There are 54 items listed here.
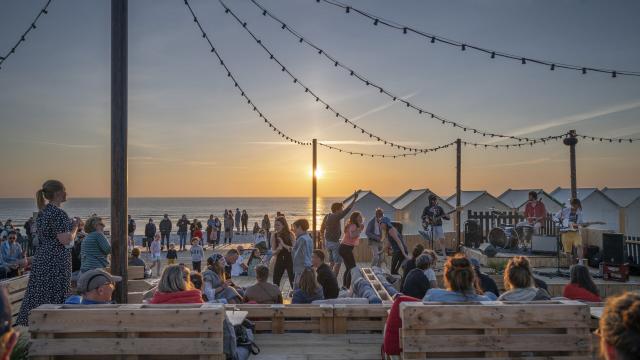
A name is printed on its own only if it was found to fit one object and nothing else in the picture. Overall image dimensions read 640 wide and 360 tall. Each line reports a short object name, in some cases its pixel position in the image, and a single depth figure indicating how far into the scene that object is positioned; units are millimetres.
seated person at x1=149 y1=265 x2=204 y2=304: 4625
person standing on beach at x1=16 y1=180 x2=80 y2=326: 5309
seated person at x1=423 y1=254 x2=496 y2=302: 4488
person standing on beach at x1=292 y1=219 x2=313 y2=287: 8859
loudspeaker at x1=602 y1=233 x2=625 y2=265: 11758
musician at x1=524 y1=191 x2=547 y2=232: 15594
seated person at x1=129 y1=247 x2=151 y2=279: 11296
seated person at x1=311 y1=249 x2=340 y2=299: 7480
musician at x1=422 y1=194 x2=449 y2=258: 14133
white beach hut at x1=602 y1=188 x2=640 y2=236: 24766
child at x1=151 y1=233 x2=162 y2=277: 15172
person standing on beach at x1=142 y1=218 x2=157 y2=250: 22844
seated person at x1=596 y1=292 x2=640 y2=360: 1810
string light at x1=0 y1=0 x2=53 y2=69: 7531
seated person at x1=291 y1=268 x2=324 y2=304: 6573
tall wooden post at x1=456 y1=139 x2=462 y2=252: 17812
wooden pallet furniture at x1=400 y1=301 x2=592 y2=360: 4184
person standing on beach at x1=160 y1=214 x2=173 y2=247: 23131
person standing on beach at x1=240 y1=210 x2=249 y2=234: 34431
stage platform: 13828
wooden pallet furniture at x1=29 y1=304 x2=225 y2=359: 4113
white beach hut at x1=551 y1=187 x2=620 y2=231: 26517
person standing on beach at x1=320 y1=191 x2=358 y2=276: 10750
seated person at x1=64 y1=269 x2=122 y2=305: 4617
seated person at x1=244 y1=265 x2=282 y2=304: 6625
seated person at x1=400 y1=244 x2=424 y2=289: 8312
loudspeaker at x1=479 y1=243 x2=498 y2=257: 14252
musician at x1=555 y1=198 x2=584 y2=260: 12609
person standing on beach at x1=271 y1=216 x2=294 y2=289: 9555
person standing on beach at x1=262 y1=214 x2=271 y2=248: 26831
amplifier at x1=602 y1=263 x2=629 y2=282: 11539
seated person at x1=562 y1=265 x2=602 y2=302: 6074
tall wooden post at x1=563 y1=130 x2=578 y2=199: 16141
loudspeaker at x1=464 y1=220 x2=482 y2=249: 17938
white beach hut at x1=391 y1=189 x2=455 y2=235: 22922
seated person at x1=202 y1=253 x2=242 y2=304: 6633
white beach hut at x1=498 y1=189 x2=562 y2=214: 28234
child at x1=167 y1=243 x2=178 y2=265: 15683
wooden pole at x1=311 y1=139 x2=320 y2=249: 17281
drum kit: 15781
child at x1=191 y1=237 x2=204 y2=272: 13977
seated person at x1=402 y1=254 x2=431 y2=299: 6238
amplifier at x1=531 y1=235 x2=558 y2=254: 14297
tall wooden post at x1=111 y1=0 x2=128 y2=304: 5895
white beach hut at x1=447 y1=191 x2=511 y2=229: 24383
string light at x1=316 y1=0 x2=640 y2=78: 7774
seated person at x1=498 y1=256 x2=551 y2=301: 4891
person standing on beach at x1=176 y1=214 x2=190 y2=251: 23567
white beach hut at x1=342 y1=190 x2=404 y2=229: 23375
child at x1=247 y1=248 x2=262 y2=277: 14828
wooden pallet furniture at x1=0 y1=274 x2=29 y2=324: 7262
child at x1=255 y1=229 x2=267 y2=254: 17031
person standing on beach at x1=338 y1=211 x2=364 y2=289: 10000
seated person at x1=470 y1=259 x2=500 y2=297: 6996
